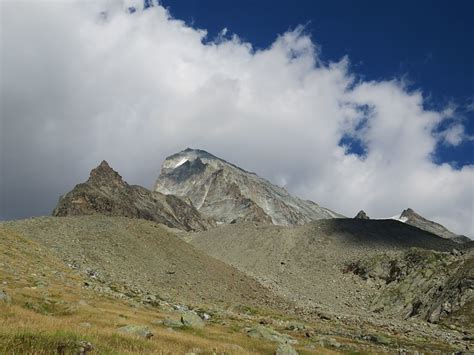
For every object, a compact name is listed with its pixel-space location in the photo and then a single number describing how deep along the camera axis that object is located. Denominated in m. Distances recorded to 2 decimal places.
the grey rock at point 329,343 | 36.73
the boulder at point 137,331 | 20.99
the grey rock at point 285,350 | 24.14
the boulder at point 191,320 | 32.86
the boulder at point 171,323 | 31.02
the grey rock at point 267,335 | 32.94
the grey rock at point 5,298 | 25.60
